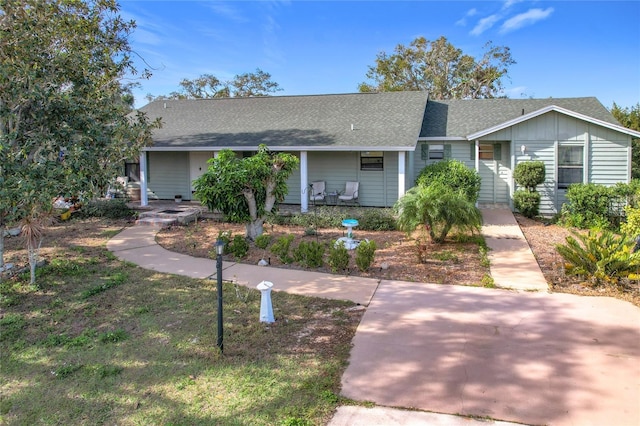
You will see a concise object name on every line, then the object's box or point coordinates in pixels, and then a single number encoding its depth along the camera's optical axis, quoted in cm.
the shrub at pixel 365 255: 706
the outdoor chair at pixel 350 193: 1388
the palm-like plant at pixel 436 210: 819
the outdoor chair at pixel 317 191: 1385
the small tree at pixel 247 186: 835
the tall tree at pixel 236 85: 3800
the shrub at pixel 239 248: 808
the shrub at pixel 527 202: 1220
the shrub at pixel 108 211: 1316
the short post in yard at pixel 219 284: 431
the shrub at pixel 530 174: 1227
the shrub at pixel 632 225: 698
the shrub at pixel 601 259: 625
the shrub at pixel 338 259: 716
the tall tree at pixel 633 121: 1734
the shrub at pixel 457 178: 1208
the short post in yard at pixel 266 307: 507
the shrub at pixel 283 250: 771
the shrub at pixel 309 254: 744
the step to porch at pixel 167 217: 1184
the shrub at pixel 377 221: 1101
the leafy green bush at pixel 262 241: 820
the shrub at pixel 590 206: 1081
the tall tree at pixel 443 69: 3166
